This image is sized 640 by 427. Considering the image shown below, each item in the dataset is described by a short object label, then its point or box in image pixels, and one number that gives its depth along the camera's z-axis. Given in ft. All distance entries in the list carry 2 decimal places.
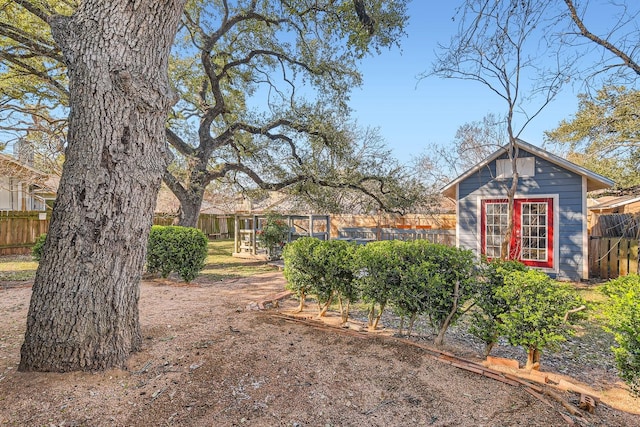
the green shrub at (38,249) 25.18
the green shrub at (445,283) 10.18
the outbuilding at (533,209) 27.07
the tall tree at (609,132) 24.17
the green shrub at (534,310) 8.58
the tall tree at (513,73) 22.62
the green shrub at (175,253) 22.21
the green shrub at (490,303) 9.52
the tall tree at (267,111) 30.45
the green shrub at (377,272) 11.01
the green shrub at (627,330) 7.57
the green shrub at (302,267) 13.24
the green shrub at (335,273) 12.44
